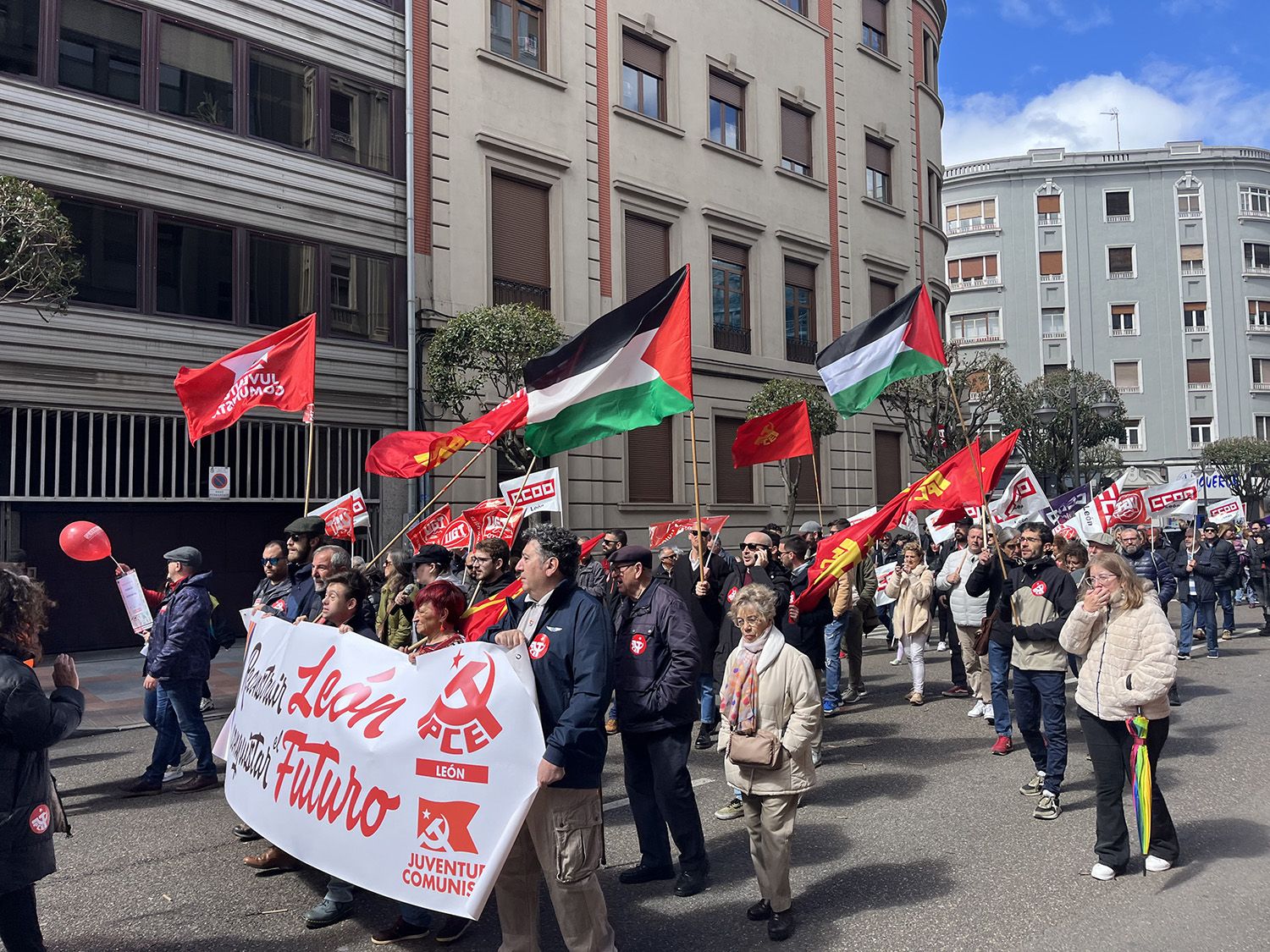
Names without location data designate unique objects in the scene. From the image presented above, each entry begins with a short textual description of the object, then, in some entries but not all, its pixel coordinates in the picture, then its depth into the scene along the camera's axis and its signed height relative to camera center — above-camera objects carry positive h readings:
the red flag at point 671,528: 12.51 +0.13
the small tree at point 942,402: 24.41 +3.28
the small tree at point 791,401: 19.72 +2.55
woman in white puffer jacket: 5.22 -0.79
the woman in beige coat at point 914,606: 10.41 -0.73
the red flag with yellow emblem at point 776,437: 10.08 +0.98
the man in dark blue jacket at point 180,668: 7.11 -0.84
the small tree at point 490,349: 15.43 +2.85
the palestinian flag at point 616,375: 7.17 +1.15
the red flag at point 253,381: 8.55 +1.35
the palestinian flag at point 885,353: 8.66 +1.54
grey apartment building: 50.06 +12.52
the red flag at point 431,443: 8.82 +0.88
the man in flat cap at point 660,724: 5.21 -0.94
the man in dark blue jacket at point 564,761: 4.00 -0.84
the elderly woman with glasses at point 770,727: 4.64 -0.88
